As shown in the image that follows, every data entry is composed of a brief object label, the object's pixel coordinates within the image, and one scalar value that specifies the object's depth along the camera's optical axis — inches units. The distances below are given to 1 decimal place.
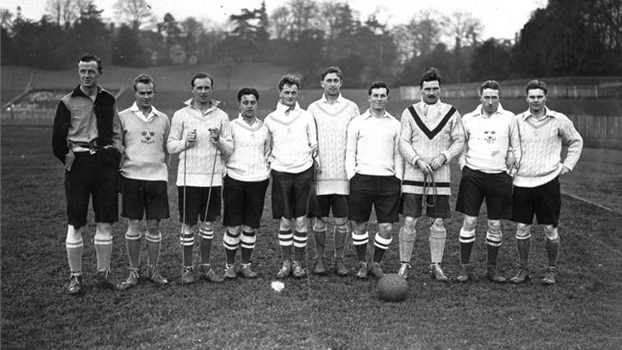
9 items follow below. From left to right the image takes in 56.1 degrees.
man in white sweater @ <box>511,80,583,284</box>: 242.4
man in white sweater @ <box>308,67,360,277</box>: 247.6
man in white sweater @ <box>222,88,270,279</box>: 239.6
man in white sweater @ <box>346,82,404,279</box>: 240.7
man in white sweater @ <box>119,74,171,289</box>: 230.4
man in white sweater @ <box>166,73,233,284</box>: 235.3
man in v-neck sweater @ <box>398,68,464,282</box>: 240.1
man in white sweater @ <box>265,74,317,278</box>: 242.1
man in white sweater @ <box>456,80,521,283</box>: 241.0
